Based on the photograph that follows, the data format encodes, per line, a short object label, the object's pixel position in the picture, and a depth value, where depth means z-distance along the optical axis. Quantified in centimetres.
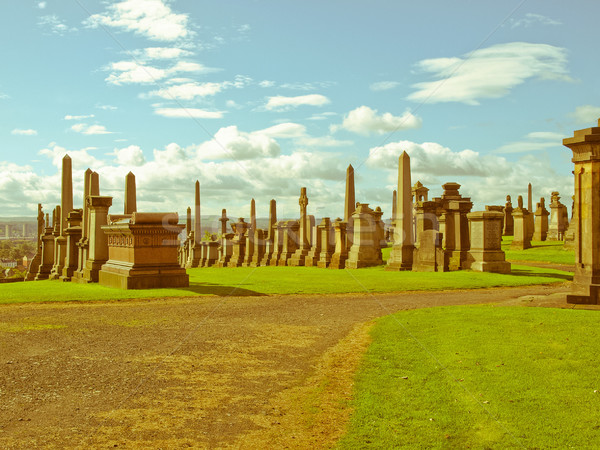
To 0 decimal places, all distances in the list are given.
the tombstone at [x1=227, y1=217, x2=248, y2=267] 3681
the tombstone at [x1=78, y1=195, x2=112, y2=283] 1795
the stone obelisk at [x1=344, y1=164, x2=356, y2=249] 2944
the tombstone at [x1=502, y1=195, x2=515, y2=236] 4491
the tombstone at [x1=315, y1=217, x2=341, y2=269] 2781
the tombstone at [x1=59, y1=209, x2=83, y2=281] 2025
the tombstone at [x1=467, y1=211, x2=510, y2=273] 2014
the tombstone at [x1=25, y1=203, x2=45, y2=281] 2825
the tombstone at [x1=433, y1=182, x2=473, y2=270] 2134
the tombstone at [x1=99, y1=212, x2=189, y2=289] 1509
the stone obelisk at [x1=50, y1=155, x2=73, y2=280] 2206
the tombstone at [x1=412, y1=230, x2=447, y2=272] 2130
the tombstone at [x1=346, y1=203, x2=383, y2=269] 2542
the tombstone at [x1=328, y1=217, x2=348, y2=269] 2656
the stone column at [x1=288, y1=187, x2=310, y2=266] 3014
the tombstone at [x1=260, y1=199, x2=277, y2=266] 3350
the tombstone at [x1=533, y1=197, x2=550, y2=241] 3870
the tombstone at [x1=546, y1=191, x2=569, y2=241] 3697
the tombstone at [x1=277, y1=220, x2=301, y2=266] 3162
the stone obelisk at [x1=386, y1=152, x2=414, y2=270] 2281
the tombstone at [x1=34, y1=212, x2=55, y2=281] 2498
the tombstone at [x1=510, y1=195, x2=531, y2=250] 3266
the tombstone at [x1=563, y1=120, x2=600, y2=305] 975
